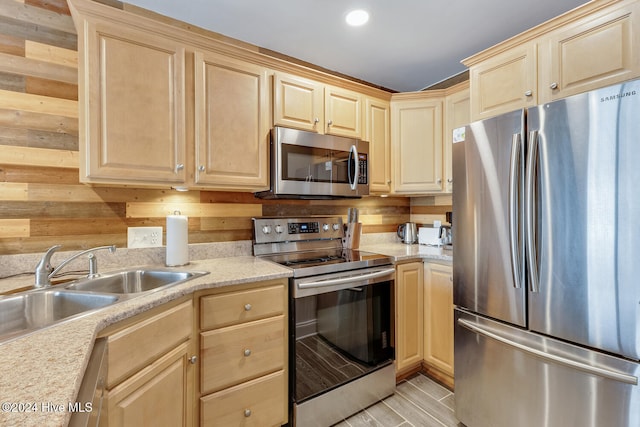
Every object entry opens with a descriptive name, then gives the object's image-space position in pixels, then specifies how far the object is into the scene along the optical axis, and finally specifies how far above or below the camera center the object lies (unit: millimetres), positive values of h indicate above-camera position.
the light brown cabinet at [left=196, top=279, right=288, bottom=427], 1398 -719
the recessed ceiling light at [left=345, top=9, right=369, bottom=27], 1765 +1197
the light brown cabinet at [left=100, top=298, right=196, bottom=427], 970 -593
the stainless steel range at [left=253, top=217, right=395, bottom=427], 1620 -687
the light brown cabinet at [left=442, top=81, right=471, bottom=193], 2258 +747
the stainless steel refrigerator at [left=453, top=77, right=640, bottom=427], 1117 -230
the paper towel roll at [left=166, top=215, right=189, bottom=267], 1655 -160
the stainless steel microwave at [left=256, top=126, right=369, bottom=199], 1855 +313
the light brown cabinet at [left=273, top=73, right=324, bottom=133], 1901 +733
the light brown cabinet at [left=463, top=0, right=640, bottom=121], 1313 +777
